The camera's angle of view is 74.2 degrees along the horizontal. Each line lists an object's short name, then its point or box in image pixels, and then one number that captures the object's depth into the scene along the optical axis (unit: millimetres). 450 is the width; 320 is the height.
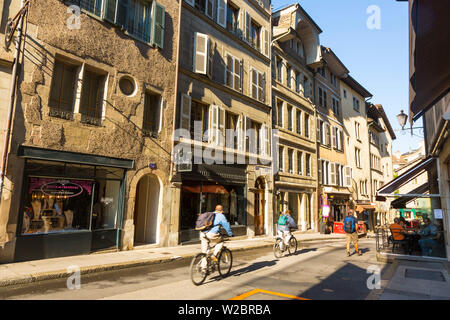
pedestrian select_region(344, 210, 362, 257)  11633
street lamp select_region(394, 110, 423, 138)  11973
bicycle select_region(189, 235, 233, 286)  6339
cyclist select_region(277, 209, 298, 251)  10961
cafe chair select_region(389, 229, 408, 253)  11104
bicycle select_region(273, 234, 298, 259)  10452
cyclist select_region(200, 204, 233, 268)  6973
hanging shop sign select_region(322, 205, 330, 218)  22867
